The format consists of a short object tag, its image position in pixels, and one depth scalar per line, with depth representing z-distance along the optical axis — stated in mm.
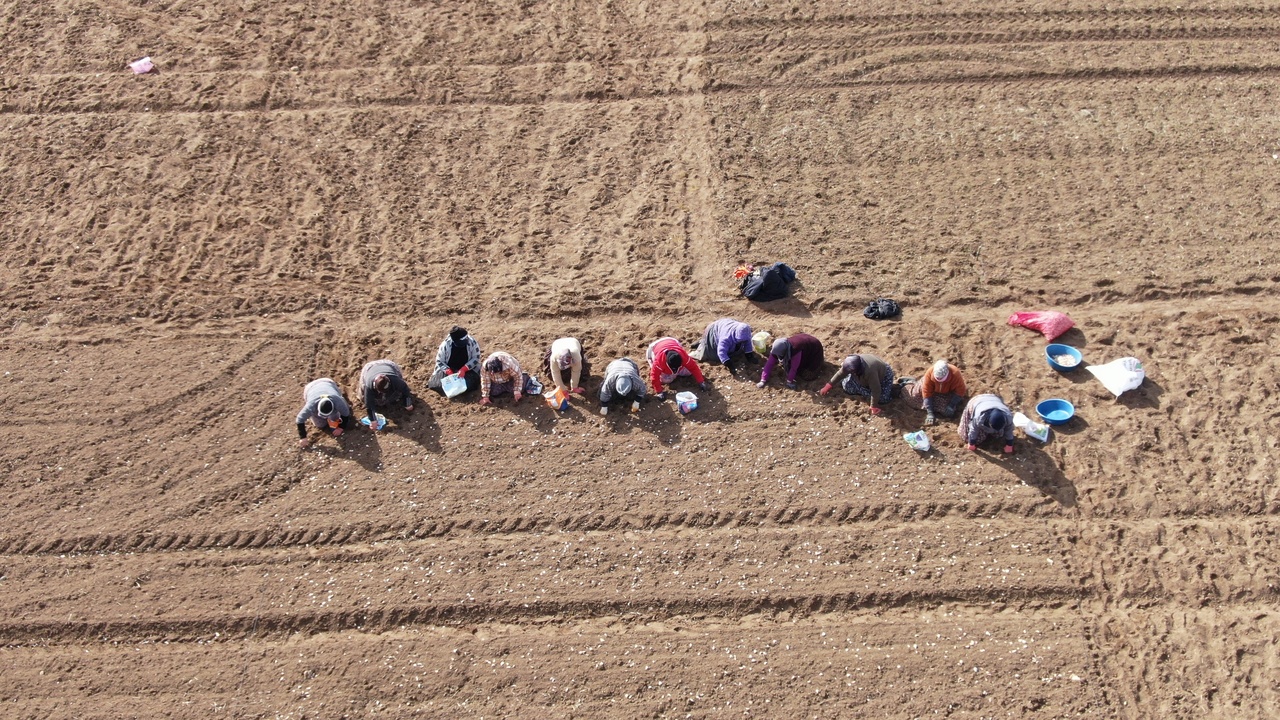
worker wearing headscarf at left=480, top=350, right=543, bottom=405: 10867
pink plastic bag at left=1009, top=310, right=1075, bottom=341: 11375
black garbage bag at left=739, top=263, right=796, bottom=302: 11945
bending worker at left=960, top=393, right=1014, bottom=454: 10000
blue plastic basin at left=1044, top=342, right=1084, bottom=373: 11102
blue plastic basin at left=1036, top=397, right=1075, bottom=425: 10562
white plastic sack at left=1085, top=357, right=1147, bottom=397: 10773
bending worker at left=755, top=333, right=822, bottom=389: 10891
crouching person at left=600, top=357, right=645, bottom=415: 10609
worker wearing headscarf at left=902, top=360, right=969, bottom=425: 10523
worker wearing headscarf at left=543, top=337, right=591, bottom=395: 10844
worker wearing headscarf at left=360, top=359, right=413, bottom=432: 10688
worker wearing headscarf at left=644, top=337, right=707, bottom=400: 10875
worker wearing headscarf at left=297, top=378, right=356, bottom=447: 10594
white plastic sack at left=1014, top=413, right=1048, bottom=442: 10383
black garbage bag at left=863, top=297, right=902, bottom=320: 11797
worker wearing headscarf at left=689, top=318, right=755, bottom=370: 11086
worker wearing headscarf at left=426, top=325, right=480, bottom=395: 11039
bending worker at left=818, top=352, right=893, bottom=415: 10523
